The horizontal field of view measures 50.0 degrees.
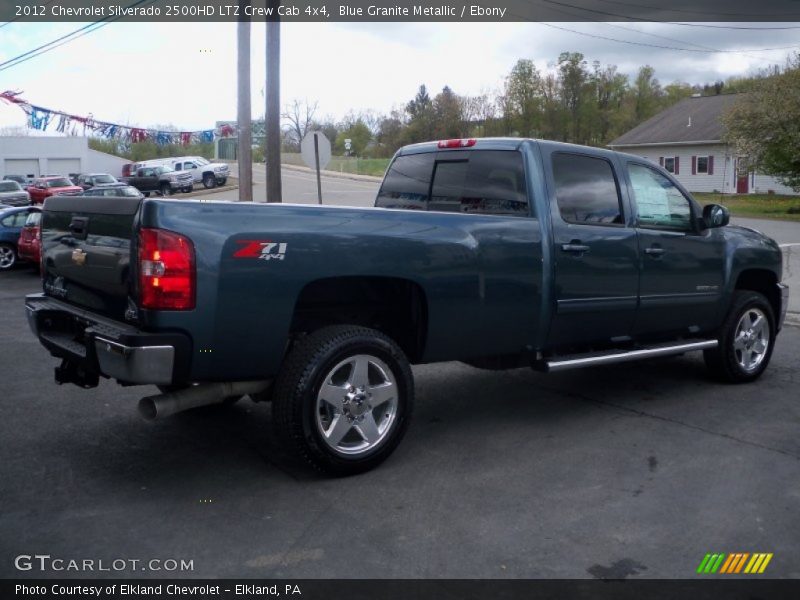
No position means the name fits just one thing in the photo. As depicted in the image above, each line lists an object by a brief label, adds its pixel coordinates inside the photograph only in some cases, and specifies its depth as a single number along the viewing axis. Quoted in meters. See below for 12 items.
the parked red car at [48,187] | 38.09
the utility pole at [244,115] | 15.28
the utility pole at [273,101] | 13.98
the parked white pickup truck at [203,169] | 48.19
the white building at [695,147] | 47.56
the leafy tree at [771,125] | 34.28
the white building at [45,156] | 60.69
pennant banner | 48.45
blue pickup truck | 4.43
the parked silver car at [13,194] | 36.03
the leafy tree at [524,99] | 46.66
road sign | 17.12
